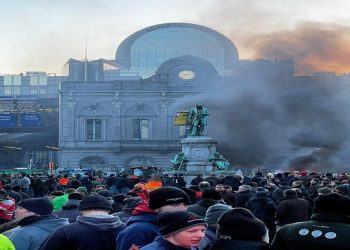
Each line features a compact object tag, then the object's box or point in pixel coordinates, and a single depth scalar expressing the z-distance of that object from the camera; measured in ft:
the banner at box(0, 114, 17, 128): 220.43
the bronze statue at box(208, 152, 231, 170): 123.95
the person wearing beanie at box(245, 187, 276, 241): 45.19
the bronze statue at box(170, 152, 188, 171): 124.43
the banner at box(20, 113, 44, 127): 222.89
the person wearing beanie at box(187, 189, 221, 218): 34.50
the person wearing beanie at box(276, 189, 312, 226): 40.47
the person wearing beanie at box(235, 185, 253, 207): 49.10
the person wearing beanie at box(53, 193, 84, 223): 35.24
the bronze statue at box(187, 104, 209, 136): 126.21
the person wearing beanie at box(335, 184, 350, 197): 47.90
